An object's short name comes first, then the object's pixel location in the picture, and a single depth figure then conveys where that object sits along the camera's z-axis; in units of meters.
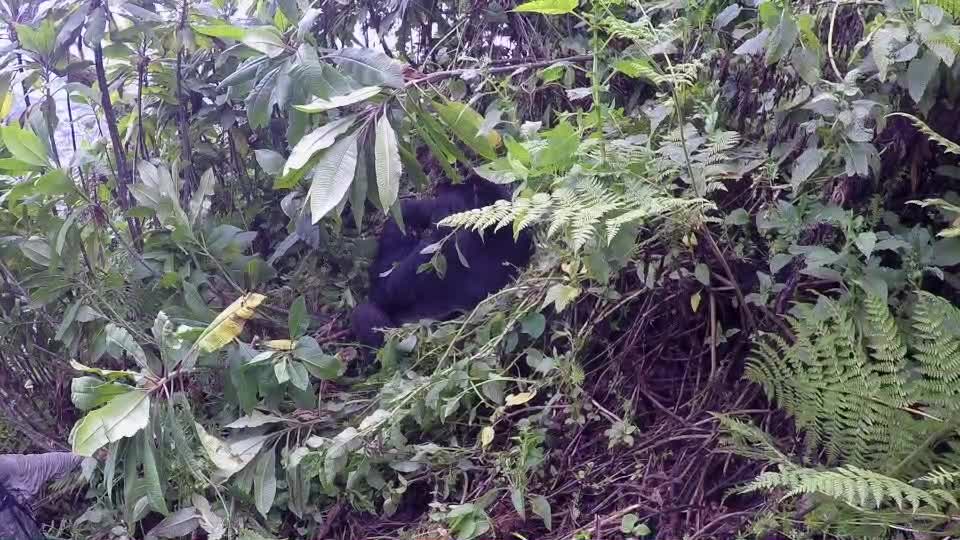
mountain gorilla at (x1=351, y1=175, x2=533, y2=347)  1.60
